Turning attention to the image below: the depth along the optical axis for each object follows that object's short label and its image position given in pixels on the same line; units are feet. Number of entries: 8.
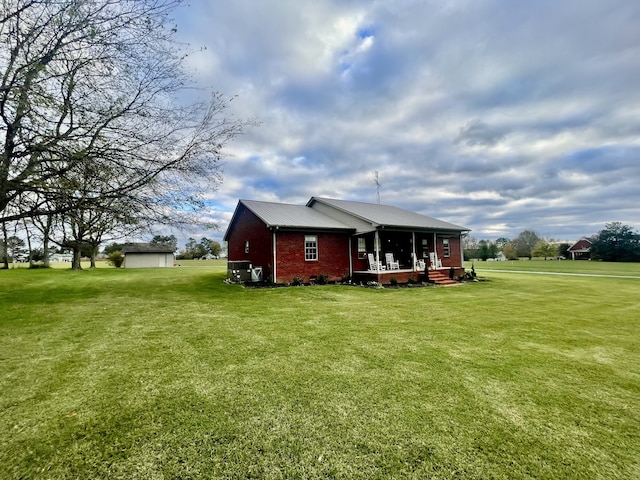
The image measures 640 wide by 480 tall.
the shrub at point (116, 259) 113.91
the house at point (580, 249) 195.09
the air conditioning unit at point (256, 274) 50.52
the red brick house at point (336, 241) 50.16
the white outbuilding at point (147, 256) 123.70
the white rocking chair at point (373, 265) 50.42
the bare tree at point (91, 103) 24.31
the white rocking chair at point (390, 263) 55.47
